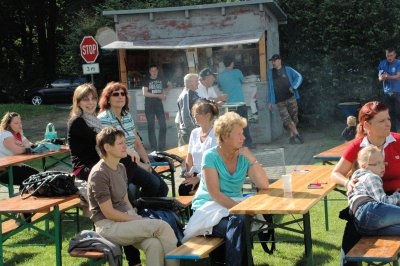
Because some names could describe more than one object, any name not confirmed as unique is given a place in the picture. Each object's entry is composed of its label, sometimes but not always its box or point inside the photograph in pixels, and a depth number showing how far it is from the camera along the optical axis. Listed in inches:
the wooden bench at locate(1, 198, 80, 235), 311.9
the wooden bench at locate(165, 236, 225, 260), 240.1
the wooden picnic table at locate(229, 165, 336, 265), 238.8
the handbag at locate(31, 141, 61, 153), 425.0
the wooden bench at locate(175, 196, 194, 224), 304.0
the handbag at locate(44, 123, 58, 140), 466.6
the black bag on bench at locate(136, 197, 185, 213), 284.8
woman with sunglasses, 328.9
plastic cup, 265.4
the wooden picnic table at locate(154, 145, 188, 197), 378.1
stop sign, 804.6
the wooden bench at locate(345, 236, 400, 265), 220.2
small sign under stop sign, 745.0
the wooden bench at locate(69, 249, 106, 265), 247.6
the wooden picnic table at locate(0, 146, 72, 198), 376.5
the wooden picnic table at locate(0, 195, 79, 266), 272.2
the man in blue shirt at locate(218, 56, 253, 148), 604.7
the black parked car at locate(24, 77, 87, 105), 1425.9
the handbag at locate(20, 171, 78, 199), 292.8
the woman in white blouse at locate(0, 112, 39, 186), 404.8
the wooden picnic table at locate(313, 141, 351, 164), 350.0
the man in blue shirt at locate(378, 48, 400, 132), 636.7
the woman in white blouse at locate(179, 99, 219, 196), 340.8
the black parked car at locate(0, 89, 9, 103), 1489.9
